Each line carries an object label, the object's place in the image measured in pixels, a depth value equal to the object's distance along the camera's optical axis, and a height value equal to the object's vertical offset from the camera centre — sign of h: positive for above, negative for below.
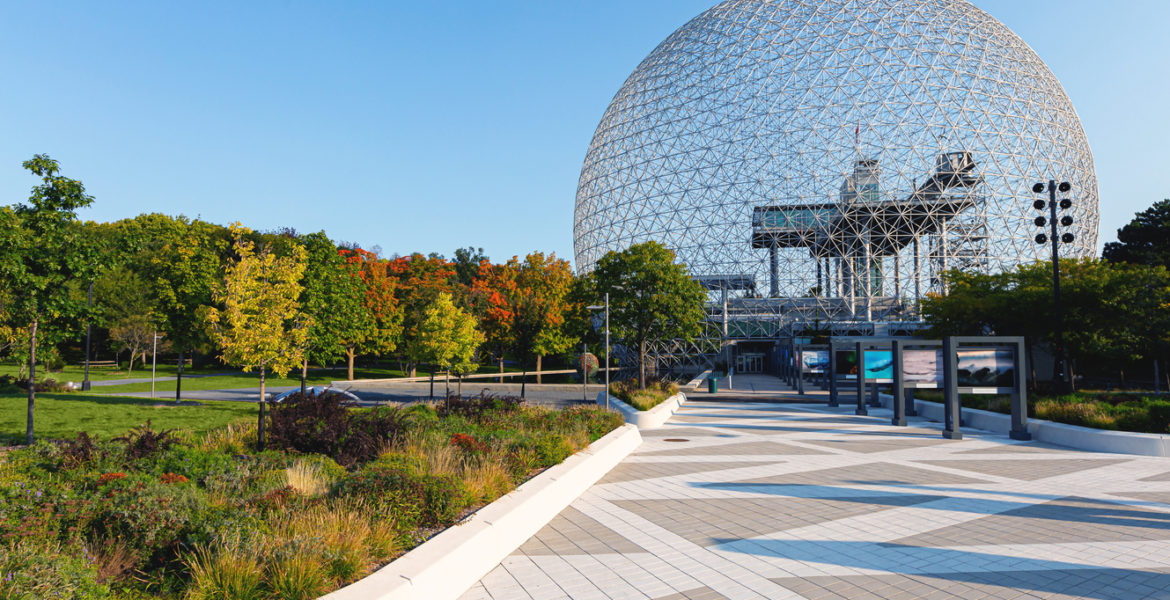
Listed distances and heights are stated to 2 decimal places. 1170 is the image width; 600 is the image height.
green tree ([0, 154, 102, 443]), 14.16 +1.93
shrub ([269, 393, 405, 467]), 11.78 -1.99
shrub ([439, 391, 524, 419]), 17.61 -2.09
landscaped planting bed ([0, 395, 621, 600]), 4.98 -2.01
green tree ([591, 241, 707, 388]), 31.44 +2.33
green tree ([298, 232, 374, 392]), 29.02 +2.07
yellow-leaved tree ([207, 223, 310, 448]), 14.27 +0.56
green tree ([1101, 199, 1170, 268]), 46.34 +8.74
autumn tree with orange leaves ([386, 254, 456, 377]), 51.34 +5.28
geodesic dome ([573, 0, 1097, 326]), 49.47 +15.61
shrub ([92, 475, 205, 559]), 5.88 -1.89
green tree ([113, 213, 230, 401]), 26.36 +2.24
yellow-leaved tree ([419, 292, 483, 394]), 25.37 +0.13
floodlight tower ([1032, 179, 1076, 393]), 20.98 +3.81
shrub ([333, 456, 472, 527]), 7.13 -1.95
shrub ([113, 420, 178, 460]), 10.82 -2.03
